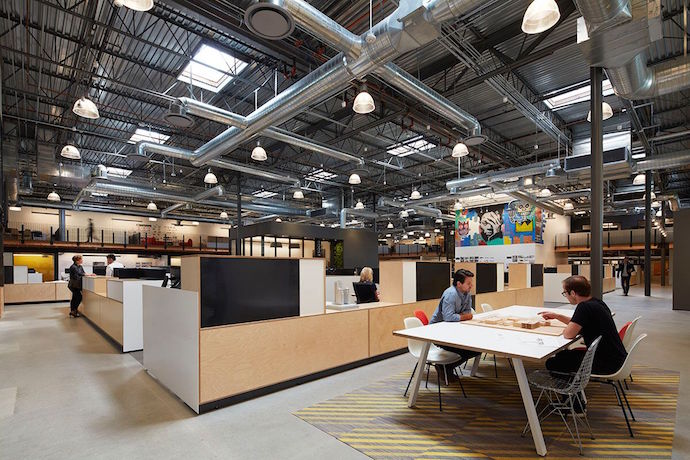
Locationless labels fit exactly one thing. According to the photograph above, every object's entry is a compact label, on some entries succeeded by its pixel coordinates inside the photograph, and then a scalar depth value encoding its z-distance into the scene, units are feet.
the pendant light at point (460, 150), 22.58
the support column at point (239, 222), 43.94
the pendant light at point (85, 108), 17.18
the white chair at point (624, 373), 9.78
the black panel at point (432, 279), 19.63
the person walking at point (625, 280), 52.80
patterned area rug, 9.11
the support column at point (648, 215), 43.24
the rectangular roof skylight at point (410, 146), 33.46
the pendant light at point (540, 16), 10.64
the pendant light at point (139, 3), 10.64
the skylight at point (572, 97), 24.92
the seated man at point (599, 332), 10.00
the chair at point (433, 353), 12.23
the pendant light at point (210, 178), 31.94
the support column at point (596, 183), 17.46
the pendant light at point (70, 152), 23.22
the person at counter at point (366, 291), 20.22
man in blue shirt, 13.88
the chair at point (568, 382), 9.23
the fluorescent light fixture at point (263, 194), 56.15
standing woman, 30.38
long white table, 9.08
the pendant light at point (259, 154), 24.41
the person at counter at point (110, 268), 31.06
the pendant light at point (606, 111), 19.16
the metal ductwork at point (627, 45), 11.66
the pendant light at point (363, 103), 16.60
